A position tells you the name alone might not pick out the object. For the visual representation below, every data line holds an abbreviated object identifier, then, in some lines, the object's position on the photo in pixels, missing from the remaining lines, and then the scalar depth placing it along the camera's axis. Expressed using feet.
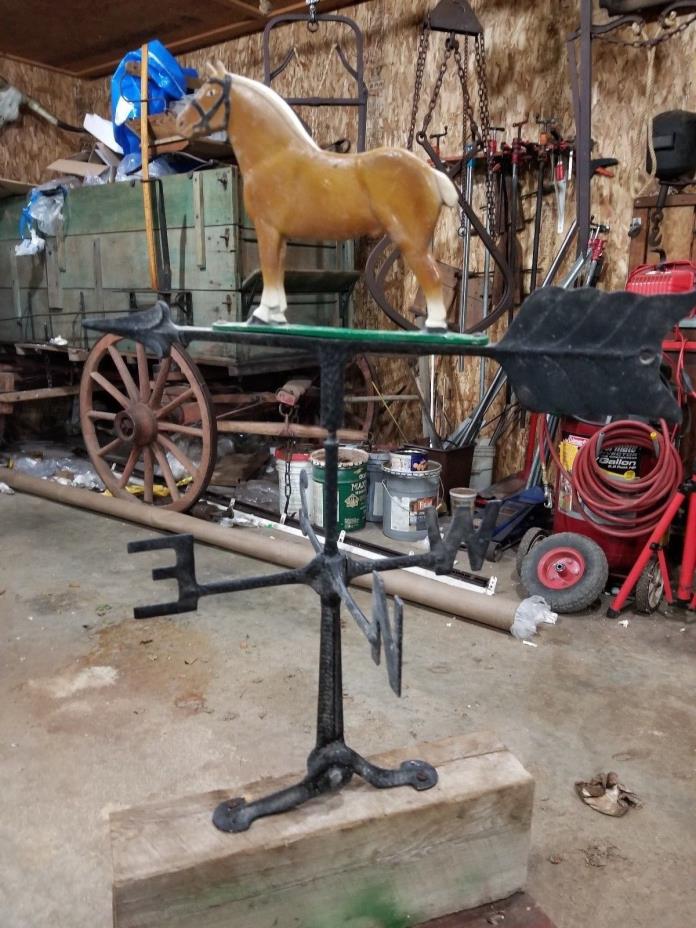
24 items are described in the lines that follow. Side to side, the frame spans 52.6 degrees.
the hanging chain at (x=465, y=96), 11.85
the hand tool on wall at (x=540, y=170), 11.71
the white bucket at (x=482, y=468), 13.24
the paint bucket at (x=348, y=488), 11.79
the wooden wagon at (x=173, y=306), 11.66
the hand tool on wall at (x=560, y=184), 11.86
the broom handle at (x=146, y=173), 10.82
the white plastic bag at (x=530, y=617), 8.56
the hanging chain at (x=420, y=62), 11.46
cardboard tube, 8.84
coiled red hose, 8.96
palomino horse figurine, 3.79
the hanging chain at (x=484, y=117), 11.68
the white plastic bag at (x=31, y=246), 14.32
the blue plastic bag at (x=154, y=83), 11.66
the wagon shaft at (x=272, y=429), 12.26
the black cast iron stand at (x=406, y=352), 3.15
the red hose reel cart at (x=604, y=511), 9.09
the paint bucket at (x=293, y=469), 12.42
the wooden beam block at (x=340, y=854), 3.69
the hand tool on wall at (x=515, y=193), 11.72
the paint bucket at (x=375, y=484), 12.39
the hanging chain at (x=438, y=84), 11.21
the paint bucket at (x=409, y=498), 11.51
